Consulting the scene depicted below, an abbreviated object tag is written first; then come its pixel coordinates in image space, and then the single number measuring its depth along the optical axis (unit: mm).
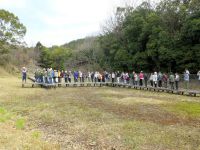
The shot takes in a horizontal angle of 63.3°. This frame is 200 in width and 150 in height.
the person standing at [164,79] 13794
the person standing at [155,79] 14114
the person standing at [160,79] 14058
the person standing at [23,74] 14907
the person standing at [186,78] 12639
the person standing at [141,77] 15150
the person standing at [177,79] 12940
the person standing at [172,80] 13094
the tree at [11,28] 26913
